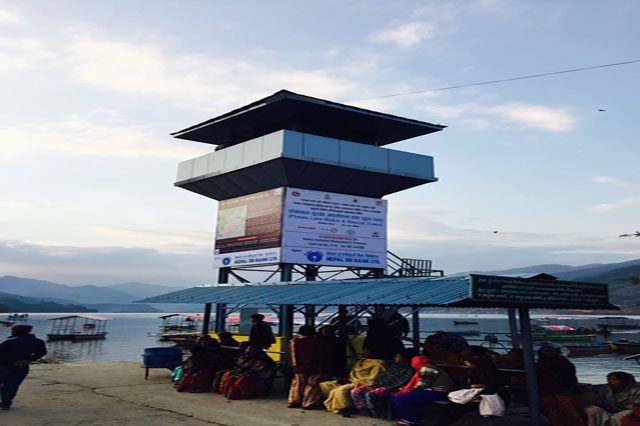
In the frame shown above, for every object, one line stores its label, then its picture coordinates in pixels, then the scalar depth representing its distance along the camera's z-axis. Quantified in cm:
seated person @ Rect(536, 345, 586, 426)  816
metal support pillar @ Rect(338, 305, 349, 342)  1341
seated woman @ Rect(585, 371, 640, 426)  770
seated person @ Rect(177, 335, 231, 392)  1277
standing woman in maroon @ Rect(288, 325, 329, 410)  1073
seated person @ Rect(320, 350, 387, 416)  996
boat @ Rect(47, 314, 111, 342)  7450
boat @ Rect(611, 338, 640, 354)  4852
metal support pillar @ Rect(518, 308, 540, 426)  847
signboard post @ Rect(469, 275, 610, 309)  836
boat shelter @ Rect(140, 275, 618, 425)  855
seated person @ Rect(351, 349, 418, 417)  950
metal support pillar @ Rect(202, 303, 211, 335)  2410
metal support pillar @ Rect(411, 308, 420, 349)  1599
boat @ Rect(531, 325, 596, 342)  6219
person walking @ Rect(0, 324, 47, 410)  1001
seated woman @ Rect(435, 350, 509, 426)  810
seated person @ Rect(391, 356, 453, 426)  850
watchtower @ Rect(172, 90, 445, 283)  2316
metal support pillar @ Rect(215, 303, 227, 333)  2614
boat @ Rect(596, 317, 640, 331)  12014
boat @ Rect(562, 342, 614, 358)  4706
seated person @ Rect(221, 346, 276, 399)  1172
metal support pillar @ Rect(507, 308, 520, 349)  1028
